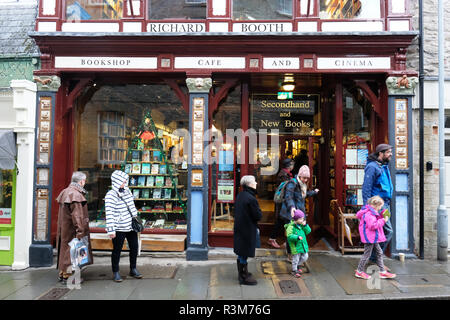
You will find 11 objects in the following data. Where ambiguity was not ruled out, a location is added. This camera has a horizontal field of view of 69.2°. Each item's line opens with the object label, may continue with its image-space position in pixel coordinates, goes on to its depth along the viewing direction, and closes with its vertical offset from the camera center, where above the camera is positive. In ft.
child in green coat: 18.65 -3.76
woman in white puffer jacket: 17.62 -2.44
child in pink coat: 17.66 -2.86
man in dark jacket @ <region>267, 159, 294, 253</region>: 21.98 -2.94
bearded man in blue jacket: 18.98 -0.42
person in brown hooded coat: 17.59 -2.70
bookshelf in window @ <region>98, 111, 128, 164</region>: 26.14 +2.63
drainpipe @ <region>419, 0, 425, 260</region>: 22.56 +2.76
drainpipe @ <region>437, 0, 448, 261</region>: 21.95 +0.02
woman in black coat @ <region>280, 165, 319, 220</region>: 19.67 -1.32
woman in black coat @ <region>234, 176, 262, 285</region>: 17.33 -2.74
